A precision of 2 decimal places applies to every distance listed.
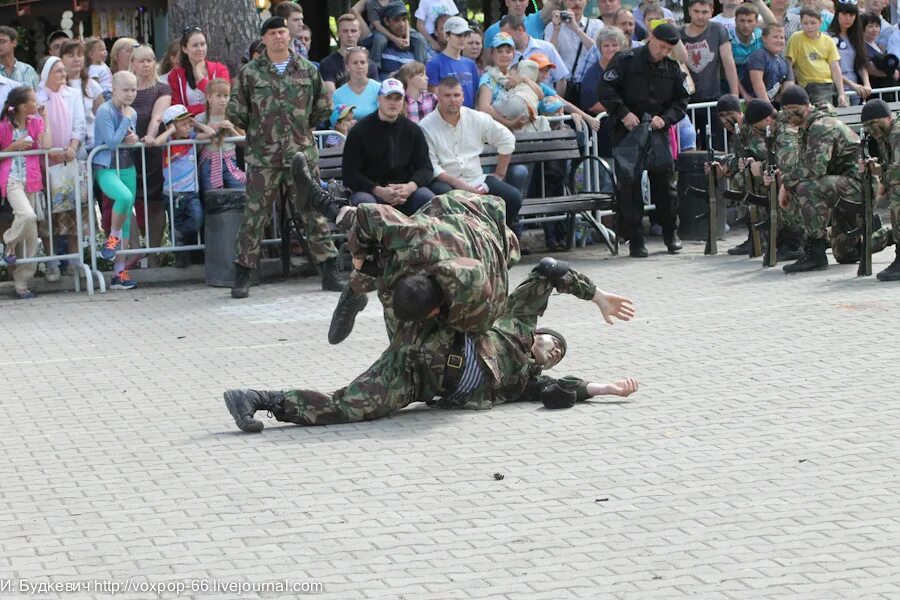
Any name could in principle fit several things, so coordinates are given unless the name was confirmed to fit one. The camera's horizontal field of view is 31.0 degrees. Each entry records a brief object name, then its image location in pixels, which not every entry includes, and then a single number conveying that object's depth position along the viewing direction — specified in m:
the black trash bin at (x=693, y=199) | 15.18
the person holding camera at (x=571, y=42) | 15.98
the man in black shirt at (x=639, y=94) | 14.40
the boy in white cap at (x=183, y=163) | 13.60
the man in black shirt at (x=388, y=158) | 12.65
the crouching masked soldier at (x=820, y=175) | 13.15
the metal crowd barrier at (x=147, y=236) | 13.35
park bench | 14.27
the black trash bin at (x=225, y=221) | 13.48
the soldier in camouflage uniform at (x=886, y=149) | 12.73
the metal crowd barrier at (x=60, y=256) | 13.15
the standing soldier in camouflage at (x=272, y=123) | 12.95
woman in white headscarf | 13.34
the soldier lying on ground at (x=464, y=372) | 8.34
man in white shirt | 13.31
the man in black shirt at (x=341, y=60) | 14.72
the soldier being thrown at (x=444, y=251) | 8.15
